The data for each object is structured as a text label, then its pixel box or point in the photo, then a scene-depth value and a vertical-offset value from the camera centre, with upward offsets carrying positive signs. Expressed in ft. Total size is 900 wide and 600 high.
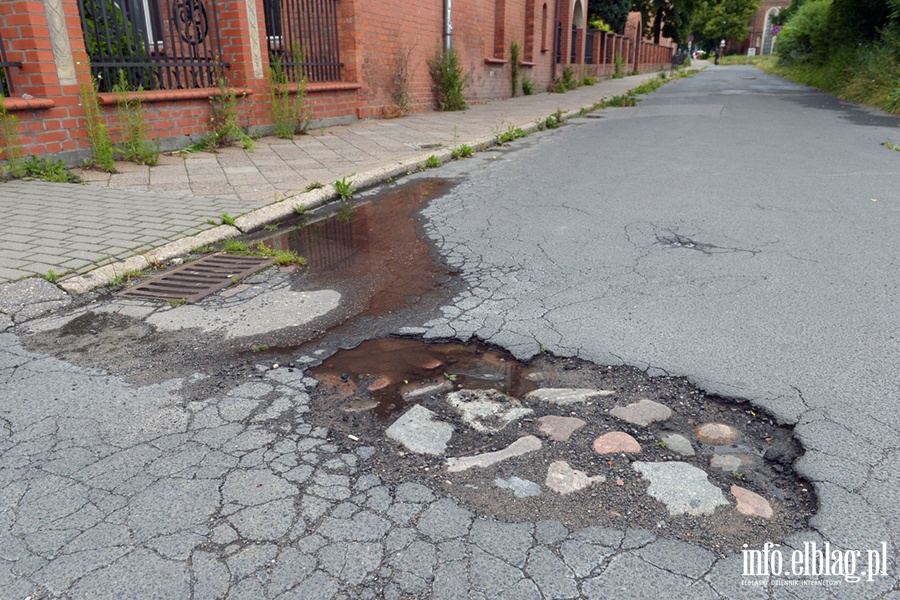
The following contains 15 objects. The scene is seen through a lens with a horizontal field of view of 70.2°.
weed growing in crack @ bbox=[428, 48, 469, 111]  47.60 -0.96
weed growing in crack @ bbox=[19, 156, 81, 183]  21.88 -3.27
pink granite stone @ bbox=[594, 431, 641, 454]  8.16 -4.60
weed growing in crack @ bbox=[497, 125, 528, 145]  34.88 -3.69
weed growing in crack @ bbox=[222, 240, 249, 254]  16.48 -4.36
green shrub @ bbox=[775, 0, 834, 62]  76.79 +3.58
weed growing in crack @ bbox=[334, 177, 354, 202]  22.08 -3.99
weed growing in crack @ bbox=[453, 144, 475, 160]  30.14 -3.86
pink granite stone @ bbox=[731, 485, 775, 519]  7.07 -4.66
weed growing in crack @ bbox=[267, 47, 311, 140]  31.48 -1.65
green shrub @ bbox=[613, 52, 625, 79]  114.93 -0.58
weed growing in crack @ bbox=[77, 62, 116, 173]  23.22 -2.03
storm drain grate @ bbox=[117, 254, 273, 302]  13.70 -4.48
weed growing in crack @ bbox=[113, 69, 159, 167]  24.66 -2.34
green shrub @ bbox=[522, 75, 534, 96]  66.85 -2.02
